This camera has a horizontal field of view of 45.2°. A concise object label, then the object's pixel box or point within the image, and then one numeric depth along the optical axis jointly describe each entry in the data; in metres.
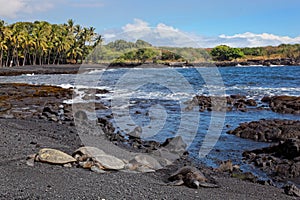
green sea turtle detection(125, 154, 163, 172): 7.96
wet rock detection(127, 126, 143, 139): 13.49
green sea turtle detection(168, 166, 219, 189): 7.04
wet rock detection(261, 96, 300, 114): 20.49
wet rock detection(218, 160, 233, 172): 9.13
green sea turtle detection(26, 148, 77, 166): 7.62
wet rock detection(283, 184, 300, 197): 7.30
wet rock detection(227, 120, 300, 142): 13.22
